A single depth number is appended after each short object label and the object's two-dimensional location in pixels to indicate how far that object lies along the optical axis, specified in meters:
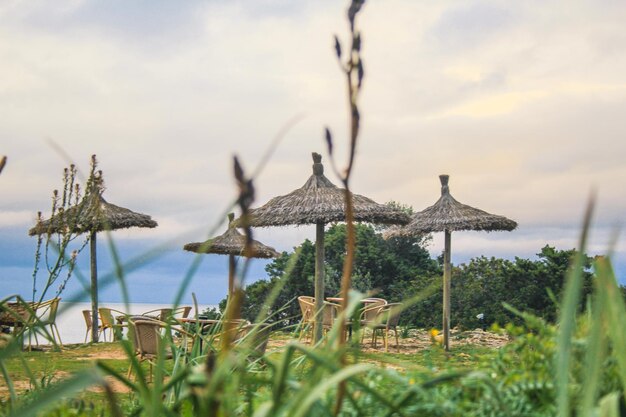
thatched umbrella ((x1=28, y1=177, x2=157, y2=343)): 15.28
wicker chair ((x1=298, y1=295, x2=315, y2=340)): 11.52
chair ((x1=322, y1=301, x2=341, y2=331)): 12.66
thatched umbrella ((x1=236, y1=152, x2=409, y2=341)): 12.01
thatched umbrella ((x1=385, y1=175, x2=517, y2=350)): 13.49
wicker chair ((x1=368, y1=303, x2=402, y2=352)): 11.46
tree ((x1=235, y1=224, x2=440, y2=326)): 16.81
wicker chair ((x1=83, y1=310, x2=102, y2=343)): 15.00
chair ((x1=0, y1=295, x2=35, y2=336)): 11.62
